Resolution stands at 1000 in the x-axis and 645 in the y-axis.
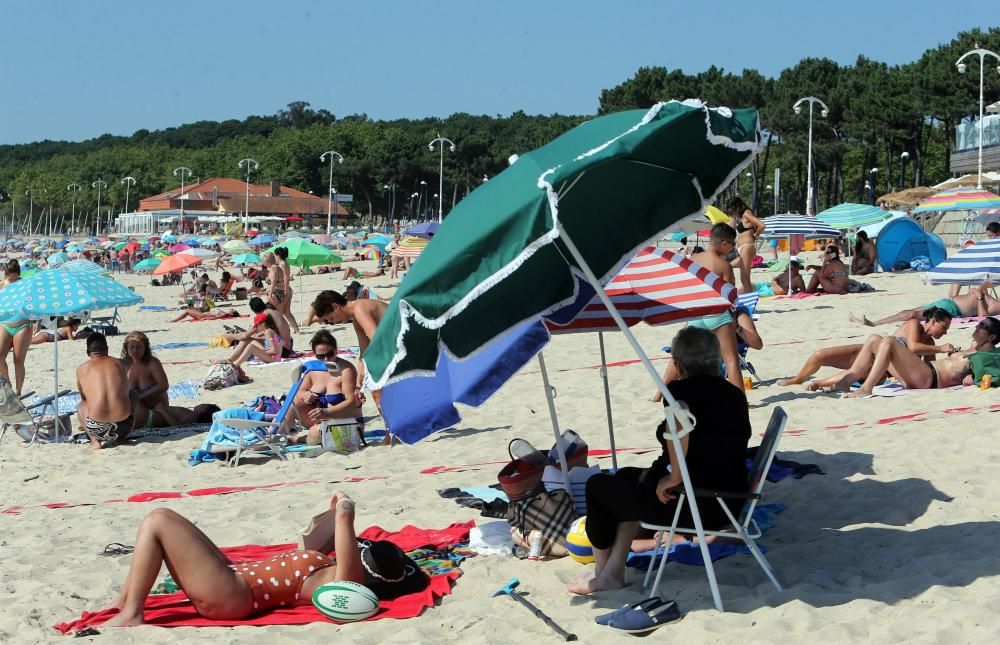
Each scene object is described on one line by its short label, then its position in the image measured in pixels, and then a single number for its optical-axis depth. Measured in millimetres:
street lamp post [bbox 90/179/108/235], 125944
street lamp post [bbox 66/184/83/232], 136125
